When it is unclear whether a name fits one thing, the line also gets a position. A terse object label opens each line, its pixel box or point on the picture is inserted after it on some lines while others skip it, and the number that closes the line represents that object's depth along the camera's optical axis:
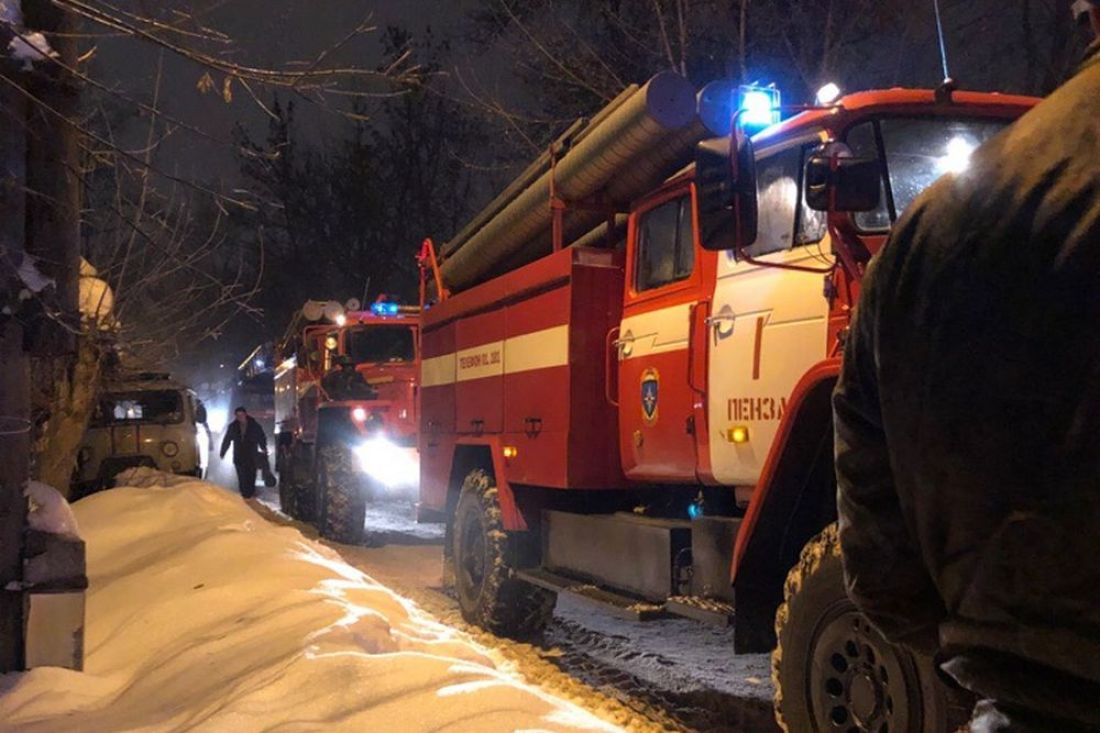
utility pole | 4.72
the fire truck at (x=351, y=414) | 12.33
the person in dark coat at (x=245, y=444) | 18.95
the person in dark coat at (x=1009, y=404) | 1.11
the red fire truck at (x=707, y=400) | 3.93
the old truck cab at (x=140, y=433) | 14.16
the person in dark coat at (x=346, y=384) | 13.03
